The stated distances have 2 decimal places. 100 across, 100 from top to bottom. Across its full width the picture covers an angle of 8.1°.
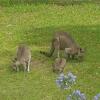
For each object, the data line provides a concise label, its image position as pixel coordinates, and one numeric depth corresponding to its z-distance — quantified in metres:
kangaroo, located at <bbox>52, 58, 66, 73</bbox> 13.50
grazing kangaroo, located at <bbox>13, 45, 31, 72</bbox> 13.63
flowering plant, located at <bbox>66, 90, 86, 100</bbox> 6.07
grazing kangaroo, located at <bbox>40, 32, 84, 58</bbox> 14.79
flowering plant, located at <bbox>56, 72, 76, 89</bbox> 6.42
